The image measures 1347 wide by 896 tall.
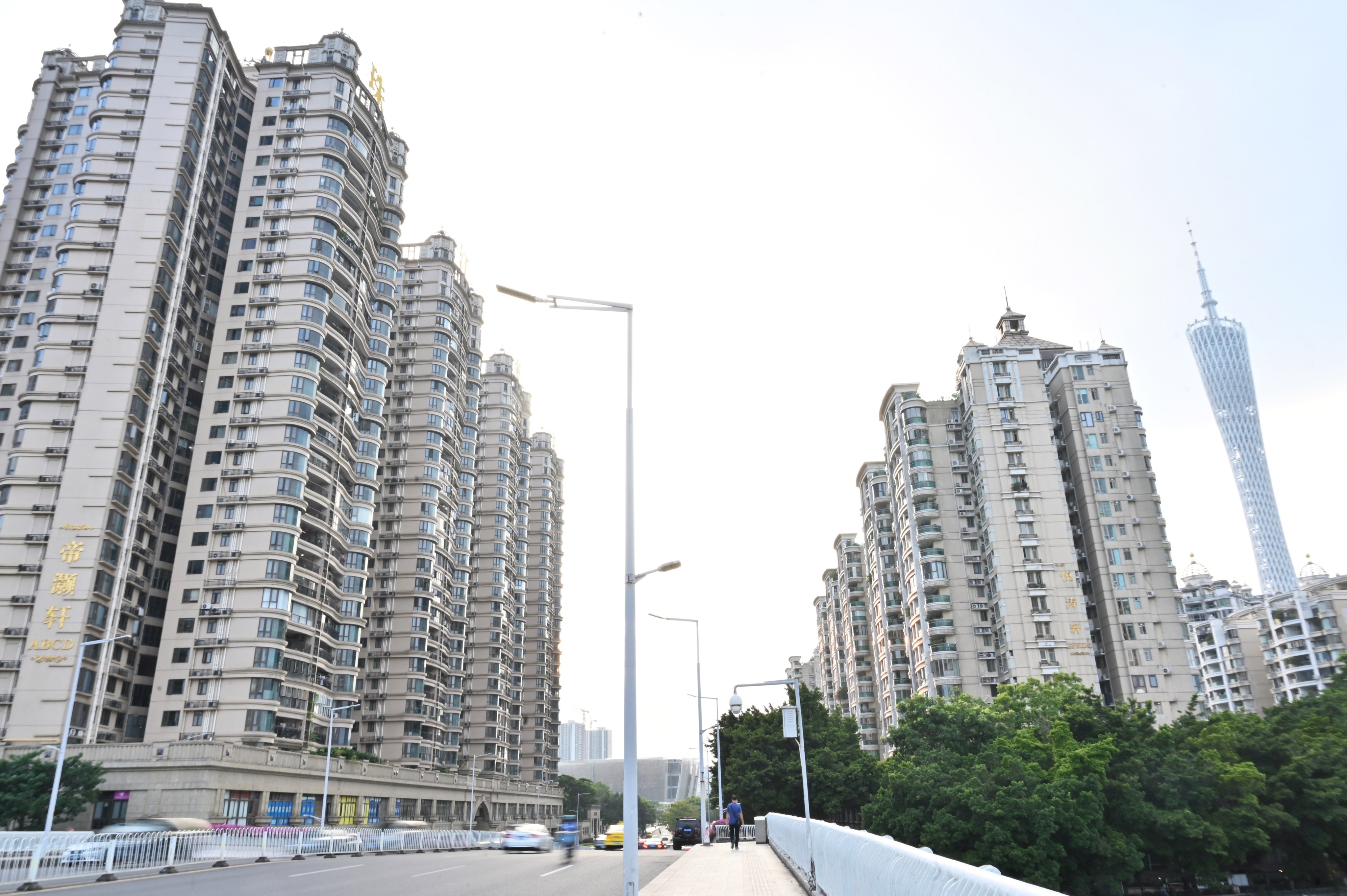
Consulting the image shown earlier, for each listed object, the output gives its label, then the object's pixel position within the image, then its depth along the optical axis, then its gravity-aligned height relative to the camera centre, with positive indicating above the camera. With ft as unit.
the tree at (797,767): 204.54 -1.79
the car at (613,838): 140.36 -11.41
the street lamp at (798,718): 61.98 +3.42
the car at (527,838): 109.81 -8.64
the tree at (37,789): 139.33 -1.33
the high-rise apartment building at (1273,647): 379.76 +44.52
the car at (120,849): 71.00 -5.68
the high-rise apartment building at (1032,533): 241.35 +62.49
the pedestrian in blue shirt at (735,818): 111.86 -6.94
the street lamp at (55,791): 59.41 -1.49
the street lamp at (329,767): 173.47 +1.19
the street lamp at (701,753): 165.29 +1.77
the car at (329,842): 101.45 -7.90
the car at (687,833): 139.74 -11.02
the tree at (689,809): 576.61 -31.39
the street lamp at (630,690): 43.04 +4.00
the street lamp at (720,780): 196.34 -4.09
